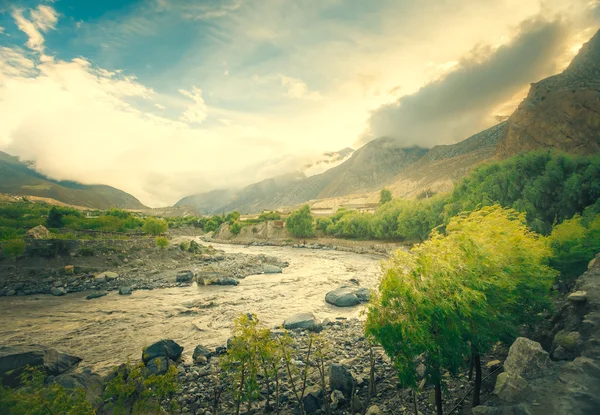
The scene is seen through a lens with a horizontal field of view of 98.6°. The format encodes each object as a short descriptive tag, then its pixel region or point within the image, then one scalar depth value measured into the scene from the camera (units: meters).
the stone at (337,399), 12.81
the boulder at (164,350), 17.17
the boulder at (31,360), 13.94
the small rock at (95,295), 32.77
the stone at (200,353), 18.10
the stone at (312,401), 12.60
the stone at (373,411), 11.40
